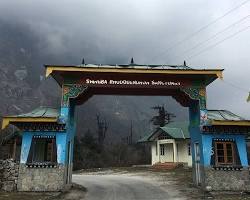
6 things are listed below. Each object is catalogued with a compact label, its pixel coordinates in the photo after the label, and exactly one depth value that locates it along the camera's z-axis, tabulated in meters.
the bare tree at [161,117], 65.44
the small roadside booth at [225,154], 17.75
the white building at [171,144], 42.41
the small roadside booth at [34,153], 17.12
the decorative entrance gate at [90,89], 17.28
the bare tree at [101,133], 78.80
